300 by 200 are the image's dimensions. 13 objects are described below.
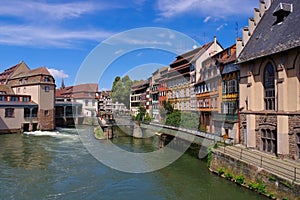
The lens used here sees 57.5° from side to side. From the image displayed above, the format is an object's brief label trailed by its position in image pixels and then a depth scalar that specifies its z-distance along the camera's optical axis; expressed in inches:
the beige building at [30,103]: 1744.6
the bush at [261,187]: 560.5
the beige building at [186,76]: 1446.9
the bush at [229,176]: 674.1
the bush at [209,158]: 809.4
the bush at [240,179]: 629.8
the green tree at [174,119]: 1323.8
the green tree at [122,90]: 3095.5
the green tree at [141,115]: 2107.5
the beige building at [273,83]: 648.4
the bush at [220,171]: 718.0
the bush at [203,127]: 1207.1
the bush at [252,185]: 587.8
